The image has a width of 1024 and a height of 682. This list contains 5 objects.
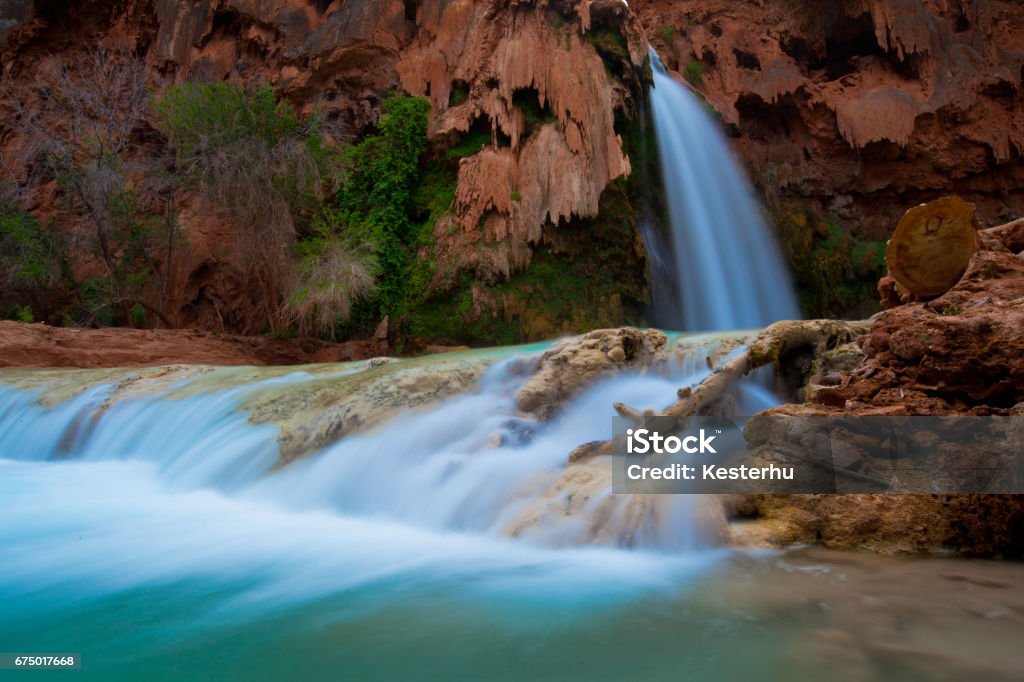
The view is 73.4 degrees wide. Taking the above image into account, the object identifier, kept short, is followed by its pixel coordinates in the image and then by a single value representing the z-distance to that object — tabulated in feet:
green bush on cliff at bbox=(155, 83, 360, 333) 47.57
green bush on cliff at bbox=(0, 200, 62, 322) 52.26
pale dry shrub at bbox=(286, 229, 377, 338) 45.03
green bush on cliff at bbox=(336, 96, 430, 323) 49.73
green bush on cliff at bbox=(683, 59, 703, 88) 61.67
